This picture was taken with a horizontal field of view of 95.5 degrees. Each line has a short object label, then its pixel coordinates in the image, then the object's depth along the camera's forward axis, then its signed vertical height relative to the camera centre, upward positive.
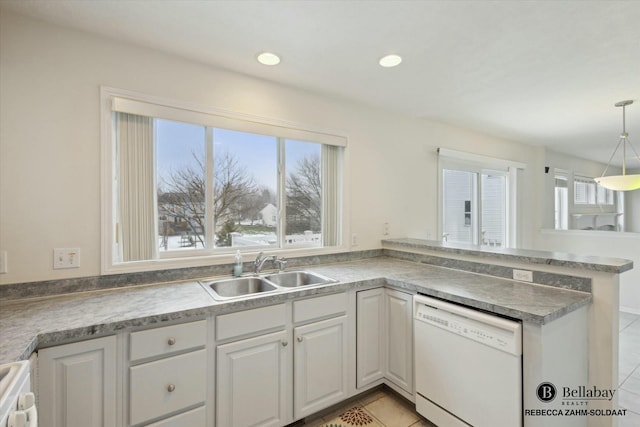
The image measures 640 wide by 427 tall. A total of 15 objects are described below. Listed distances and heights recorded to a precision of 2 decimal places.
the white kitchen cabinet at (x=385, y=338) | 2.04 -0.90
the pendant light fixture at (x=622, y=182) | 3.23 +0.37
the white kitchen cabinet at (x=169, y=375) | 1.39 -0.80
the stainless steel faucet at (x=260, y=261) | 2.24 -0.36
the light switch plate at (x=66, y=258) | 1.68 -0.25
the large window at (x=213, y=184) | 1.91 +0.24
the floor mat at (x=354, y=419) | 1.91 -1.38
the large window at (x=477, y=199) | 3.82 +0.21
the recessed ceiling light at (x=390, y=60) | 2.05 +1.11
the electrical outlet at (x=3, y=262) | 1.57 -0.25
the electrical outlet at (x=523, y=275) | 1.92 -0.41
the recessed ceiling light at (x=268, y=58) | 2.01 +1.11
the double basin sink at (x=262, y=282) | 2.04 -0.50
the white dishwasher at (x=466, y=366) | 1.44 -0.84
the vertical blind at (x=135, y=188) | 1.89 +0.18
